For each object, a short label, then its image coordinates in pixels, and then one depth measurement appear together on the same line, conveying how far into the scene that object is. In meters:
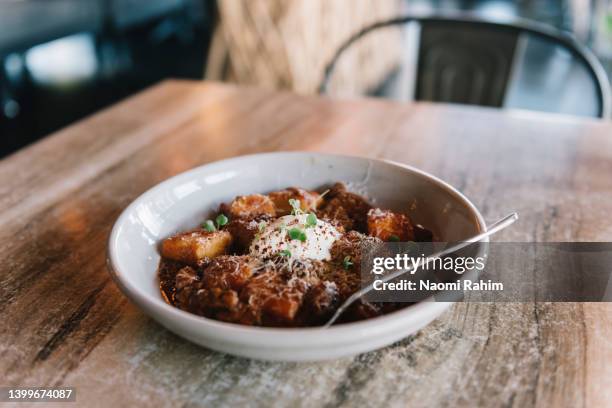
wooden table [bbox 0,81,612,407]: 0.53
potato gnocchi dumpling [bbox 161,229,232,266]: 0.66
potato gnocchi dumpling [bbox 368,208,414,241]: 0.69
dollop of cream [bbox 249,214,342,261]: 0.63
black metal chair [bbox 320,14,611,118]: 1.47
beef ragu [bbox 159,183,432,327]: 0.54
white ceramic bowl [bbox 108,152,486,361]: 0.47
